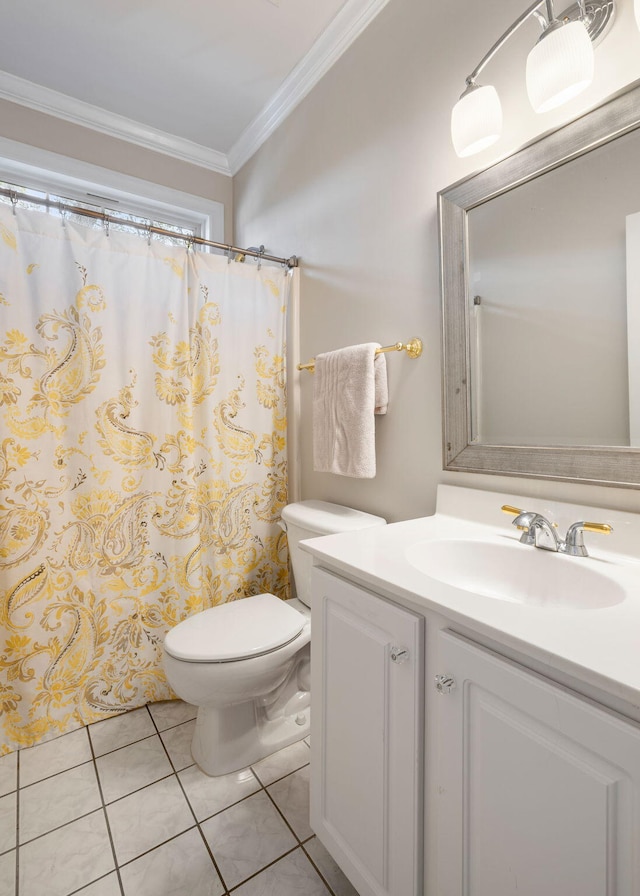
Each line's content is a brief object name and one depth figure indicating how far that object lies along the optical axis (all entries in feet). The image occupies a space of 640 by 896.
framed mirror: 2.87
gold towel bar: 4.29
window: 6.23
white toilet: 3.98
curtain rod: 4.42
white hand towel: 4.47
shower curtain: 4.61
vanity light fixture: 2.72
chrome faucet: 2.82
